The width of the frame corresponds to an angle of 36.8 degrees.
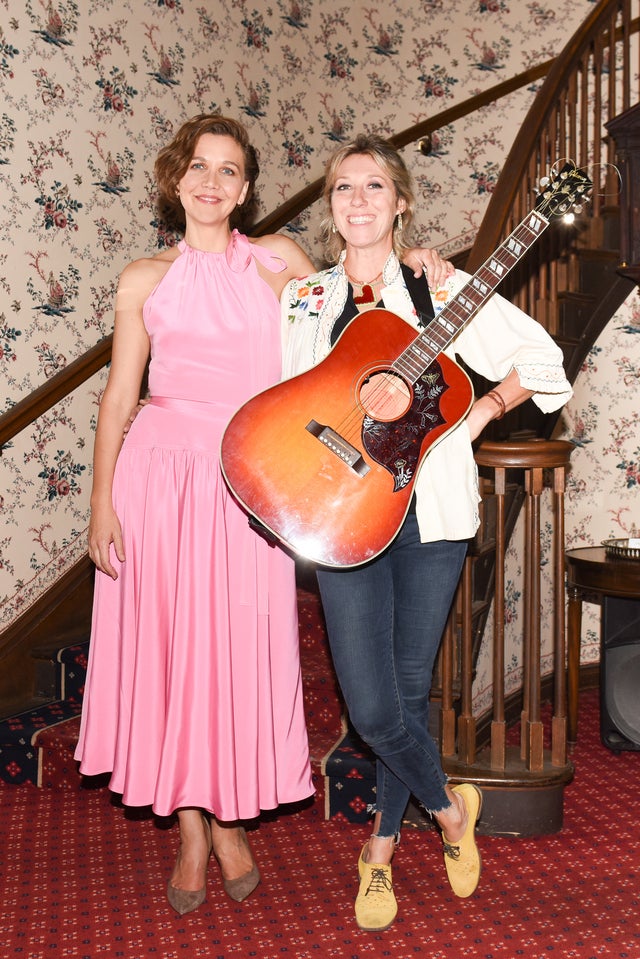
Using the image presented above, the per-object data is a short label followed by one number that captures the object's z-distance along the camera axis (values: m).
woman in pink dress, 2.06
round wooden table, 3.13
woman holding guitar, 1.90
